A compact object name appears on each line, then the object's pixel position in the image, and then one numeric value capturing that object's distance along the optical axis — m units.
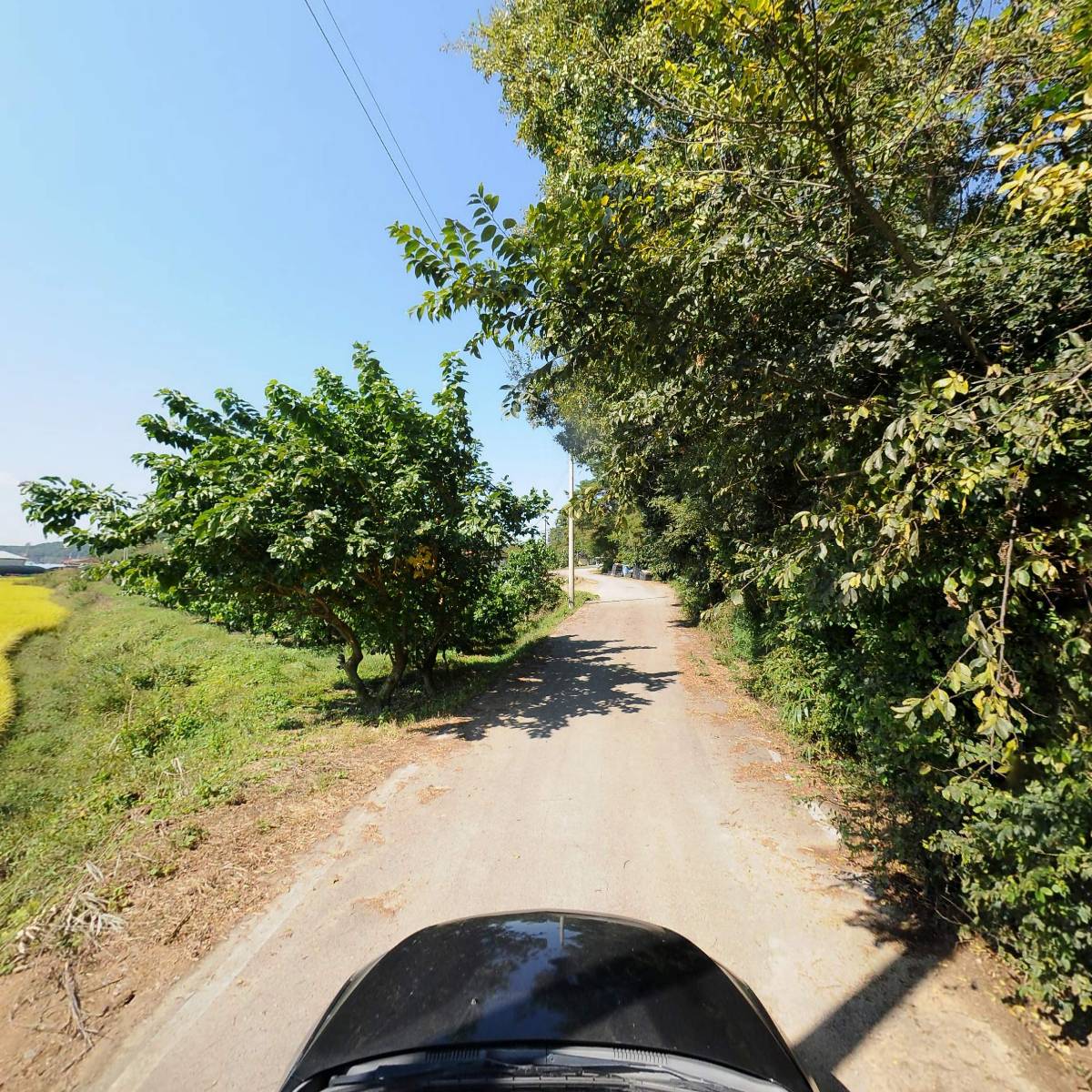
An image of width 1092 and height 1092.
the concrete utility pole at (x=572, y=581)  20.63
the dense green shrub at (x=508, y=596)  10.89
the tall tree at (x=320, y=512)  6.49
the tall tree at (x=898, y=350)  2.23
